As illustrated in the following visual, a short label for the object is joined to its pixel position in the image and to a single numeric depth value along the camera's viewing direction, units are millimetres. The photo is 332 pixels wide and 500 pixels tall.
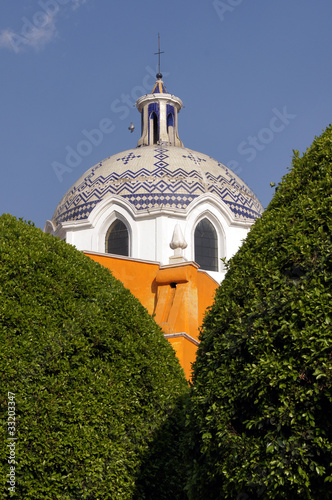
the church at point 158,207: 38437
